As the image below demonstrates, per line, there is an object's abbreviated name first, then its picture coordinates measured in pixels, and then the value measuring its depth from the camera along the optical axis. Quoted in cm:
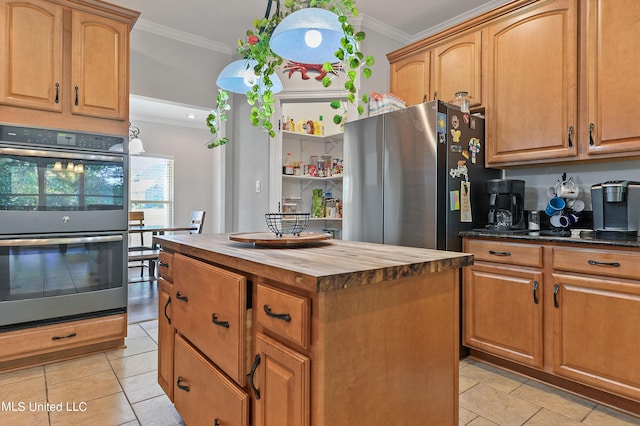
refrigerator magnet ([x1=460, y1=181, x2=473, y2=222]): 254
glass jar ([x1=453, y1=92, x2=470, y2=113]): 269
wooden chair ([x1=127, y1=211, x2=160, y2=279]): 401
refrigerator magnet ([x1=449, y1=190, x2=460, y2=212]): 247
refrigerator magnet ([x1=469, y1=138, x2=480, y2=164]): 264
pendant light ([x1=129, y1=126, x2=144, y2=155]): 517
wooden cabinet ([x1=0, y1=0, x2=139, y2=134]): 224
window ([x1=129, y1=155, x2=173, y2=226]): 616
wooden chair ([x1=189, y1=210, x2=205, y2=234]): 460
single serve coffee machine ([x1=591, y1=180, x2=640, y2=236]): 205
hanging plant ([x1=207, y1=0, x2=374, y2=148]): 136
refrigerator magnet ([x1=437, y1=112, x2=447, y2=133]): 242
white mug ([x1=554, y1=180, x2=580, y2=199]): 244
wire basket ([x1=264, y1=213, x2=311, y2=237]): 152
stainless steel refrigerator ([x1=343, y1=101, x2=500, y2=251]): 244
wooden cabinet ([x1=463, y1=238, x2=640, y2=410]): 179
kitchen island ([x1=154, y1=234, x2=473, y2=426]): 85
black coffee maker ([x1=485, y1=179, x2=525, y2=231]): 249
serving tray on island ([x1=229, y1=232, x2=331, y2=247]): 136
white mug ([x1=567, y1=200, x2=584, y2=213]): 246
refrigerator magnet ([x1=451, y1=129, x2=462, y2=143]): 251
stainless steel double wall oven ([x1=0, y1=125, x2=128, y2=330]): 222
